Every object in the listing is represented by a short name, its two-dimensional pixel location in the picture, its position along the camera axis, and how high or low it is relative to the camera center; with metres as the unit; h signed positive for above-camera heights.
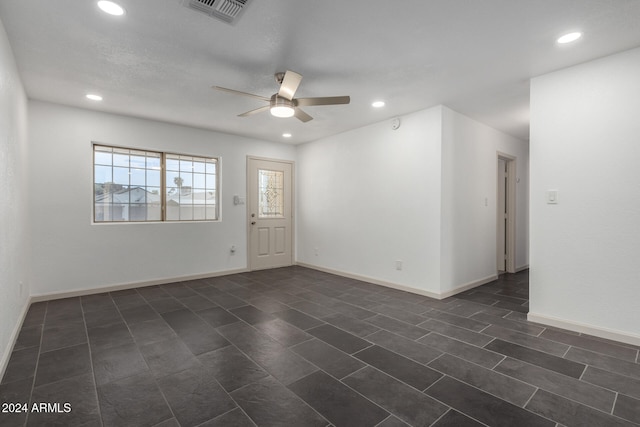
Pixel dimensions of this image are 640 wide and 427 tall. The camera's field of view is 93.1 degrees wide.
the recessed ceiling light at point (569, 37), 2.36 +1.39
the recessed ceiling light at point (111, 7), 2.03 +1.40
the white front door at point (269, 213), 5.79 -0.01
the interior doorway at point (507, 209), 5.47 +0.07
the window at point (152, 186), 4.40 +0.42
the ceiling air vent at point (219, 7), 2.00 +1.39
